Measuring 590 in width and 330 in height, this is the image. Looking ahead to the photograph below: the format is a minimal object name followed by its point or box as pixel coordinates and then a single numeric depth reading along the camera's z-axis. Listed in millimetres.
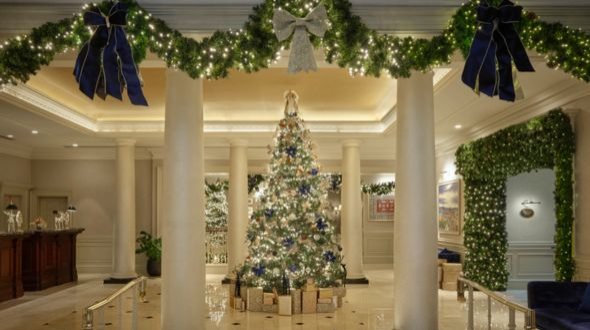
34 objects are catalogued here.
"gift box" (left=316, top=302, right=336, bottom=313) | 9773
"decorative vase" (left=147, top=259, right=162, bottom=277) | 15406
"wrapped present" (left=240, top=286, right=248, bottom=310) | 10039
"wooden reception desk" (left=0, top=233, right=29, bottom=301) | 10883
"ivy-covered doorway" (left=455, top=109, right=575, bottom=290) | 8500
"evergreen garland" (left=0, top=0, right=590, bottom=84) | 4723
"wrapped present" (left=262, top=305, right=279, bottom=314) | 9703
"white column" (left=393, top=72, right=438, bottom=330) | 5879
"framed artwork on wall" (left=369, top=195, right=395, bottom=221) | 19328
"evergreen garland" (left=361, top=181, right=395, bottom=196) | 19031
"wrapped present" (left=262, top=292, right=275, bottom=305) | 9695
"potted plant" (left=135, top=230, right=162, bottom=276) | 15297
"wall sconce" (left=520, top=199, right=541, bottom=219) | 12703
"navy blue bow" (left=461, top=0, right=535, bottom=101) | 4477
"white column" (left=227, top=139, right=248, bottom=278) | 13777
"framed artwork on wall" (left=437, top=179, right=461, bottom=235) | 13609
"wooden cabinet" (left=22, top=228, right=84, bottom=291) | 12492
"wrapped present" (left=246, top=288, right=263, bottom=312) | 9836
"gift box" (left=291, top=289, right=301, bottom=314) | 9617
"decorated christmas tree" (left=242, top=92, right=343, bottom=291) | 9930
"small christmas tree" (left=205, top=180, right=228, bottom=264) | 16797
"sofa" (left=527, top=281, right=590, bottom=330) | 6977
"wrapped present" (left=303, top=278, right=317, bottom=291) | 9734
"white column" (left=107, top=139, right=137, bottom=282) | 13688
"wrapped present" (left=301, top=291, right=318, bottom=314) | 9664
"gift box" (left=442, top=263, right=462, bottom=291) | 12359
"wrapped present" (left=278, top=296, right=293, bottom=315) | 9398
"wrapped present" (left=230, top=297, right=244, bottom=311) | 10000
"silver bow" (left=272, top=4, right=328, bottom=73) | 4566
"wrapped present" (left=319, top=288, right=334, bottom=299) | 9773
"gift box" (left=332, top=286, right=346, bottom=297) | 10269
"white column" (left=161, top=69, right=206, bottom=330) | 5820
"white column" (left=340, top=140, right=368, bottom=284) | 14055
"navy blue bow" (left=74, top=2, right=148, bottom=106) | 4477
